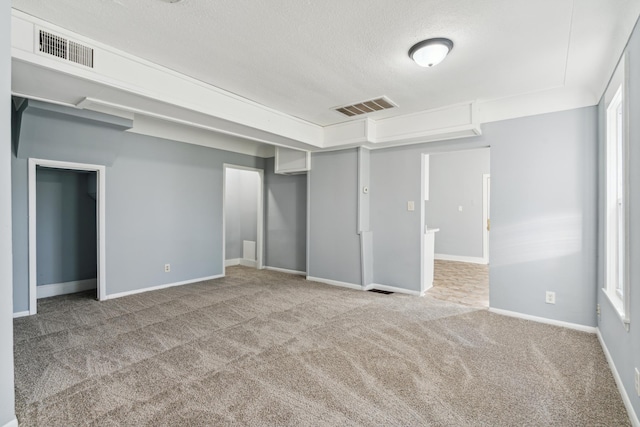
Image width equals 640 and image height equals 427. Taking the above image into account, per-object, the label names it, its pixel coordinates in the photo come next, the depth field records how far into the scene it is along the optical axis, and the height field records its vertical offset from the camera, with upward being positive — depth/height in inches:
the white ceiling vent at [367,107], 152.7 +52.6
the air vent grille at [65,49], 90.4 +47.2
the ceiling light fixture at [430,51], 97.7 +50.3
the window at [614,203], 107.3 +3.7
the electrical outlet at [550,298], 137.6 -35.9
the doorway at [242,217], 273.3 -4.4
